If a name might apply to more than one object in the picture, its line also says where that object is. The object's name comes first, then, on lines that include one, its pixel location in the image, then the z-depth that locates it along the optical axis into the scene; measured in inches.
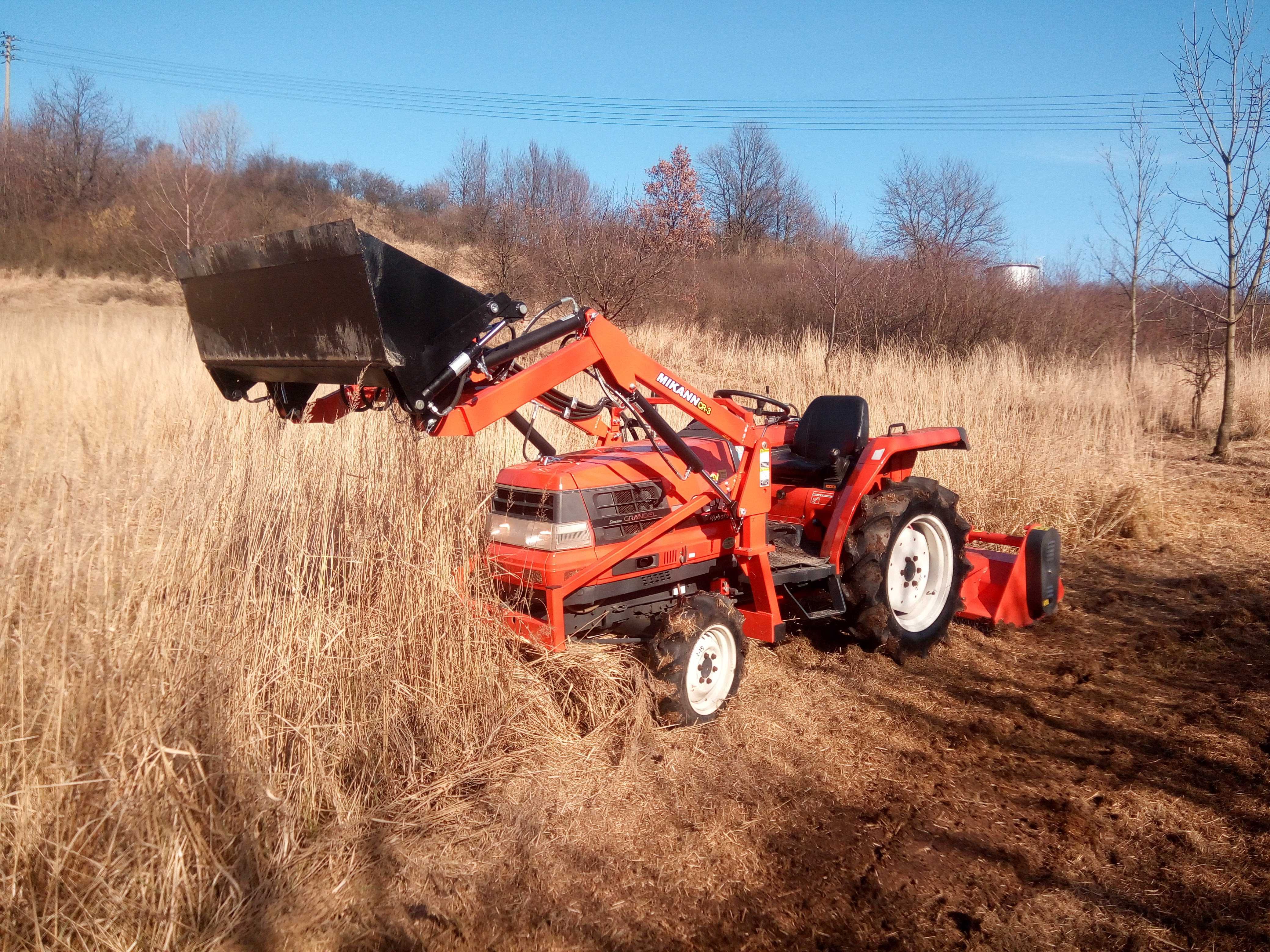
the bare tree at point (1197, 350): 438.6
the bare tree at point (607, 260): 498.0
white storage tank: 653.3
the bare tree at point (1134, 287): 494.3
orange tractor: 114.2
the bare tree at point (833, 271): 613.6
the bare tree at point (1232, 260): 367.6
